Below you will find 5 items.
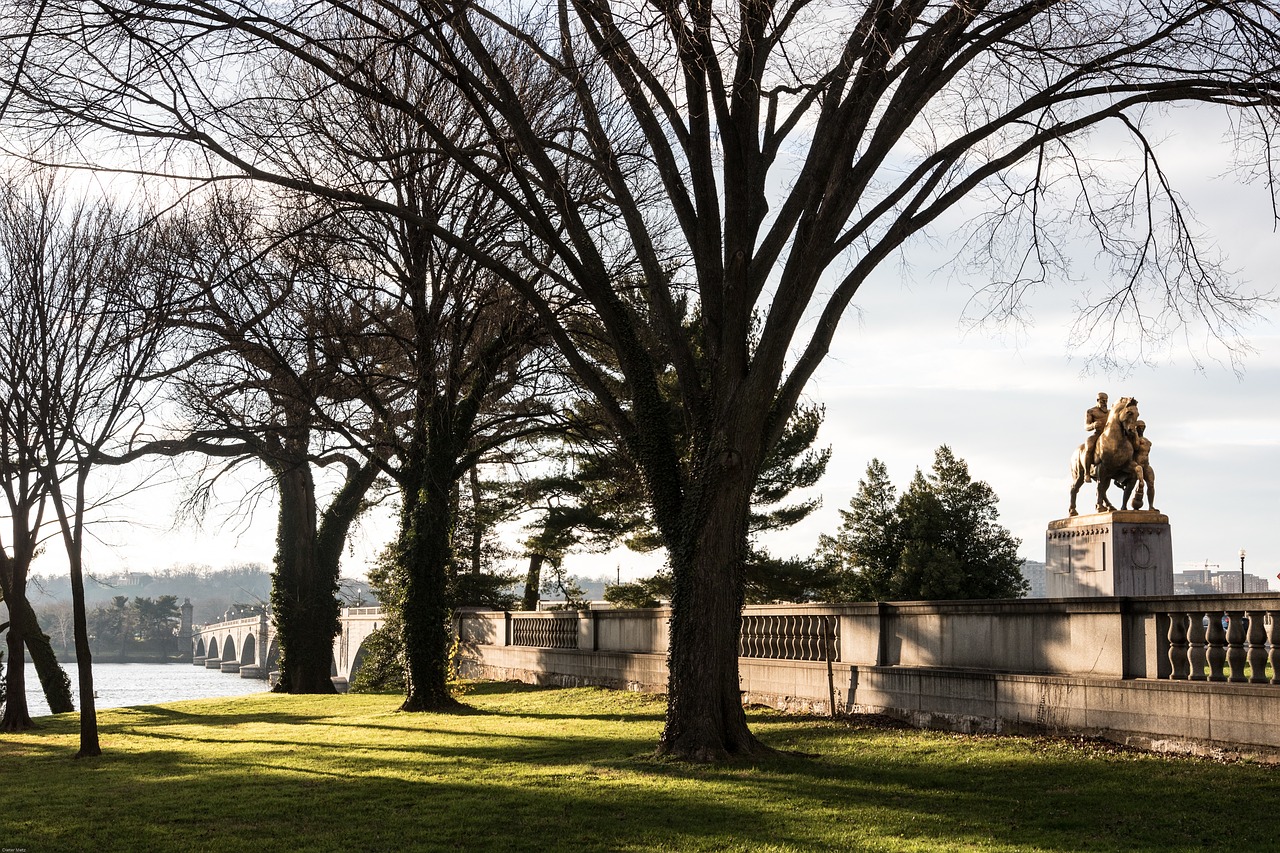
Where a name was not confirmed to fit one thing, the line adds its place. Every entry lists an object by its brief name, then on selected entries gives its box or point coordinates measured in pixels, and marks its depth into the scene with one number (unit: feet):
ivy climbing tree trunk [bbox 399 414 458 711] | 63.87
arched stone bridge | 212.84
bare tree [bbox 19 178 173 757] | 48.78
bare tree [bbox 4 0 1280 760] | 34.45
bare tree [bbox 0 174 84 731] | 53.01
